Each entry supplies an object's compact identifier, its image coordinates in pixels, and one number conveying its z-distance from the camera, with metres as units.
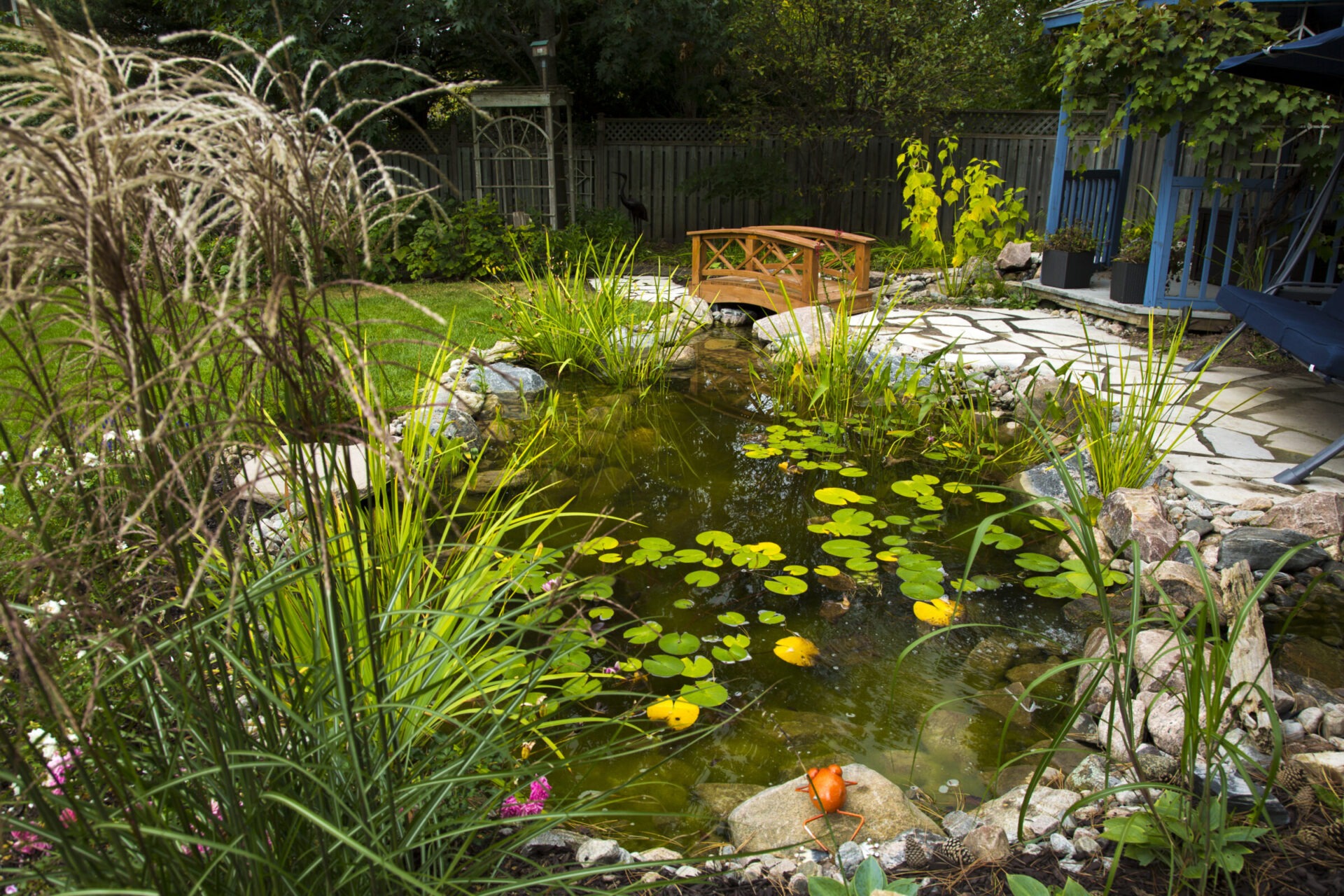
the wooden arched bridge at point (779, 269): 6.12
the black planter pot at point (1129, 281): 5.71
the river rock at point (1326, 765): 1.67
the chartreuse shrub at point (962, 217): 6.95
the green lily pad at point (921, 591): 2.79
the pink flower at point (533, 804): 1.64
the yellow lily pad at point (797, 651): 2.52
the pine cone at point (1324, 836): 1.49
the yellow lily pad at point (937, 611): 2.66
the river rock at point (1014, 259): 7.64
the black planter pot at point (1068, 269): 6.39
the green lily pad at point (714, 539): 3.17
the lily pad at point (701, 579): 2.87
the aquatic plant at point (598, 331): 4.80
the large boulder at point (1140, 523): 2.81
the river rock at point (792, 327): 5.28
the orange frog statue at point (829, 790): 1.81
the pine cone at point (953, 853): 1.61
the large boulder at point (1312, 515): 2.79
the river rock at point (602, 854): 1.61
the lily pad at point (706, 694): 2.26
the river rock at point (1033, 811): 1.70
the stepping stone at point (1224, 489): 3.10
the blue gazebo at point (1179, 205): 5.39
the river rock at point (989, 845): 1.58
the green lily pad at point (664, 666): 2.36
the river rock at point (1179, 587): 2.57
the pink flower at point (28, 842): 1.08
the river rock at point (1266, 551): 2.72
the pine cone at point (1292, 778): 1.65
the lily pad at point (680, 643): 2.49
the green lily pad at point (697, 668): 2.39
